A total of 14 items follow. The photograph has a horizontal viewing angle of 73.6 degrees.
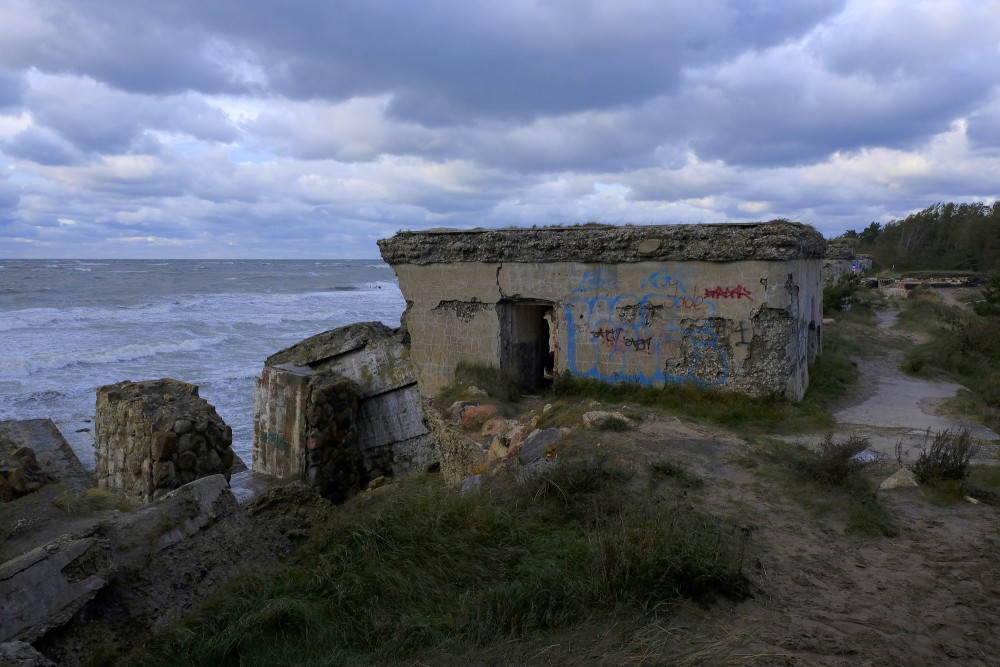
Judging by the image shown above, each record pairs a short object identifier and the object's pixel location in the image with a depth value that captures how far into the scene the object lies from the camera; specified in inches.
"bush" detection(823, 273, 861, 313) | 743.7
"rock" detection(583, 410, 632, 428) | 273.3
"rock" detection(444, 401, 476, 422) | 325.5
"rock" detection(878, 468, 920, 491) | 220.2
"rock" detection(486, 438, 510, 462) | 277.9
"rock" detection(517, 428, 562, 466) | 240.6
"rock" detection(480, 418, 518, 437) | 296.2
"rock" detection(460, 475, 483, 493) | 214.4
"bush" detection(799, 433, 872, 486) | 217.0
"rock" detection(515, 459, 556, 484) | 201.0
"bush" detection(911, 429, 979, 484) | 219.8
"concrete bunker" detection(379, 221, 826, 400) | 325.1
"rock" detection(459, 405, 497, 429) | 318.3
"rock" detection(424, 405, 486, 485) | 298.2
